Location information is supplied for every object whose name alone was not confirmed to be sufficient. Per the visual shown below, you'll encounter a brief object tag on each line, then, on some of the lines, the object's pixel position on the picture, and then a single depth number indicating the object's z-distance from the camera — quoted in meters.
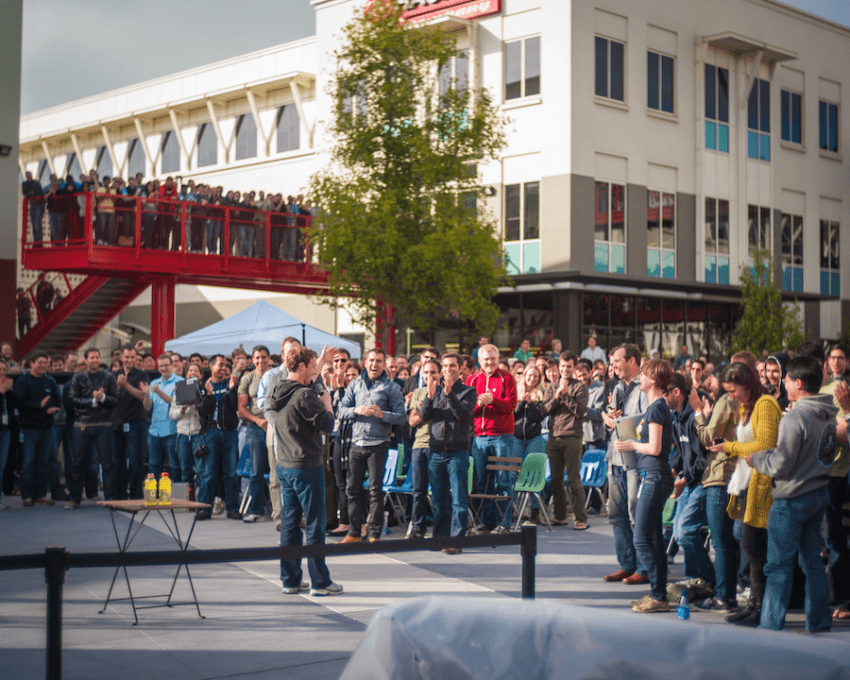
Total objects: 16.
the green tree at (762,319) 28.73
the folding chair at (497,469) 10.88
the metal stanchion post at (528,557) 5.07
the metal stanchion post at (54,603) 4.12
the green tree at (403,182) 21.39
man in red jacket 11.34
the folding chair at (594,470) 12.80
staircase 24.73
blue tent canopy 19.12
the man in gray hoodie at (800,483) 6.35
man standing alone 8.09
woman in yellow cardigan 6.68
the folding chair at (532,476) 11.08
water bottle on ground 6.93
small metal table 7.37
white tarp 2.18
